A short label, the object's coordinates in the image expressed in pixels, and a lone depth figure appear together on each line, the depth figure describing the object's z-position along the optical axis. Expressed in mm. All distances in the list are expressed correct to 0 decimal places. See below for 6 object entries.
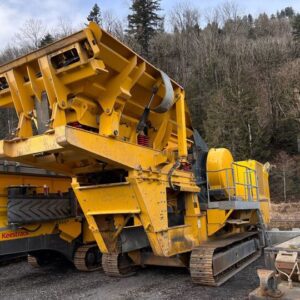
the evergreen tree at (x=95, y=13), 50712
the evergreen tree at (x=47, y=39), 43188
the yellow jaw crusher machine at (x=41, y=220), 7766
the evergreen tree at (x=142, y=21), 47625
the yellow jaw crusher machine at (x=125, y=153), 5516
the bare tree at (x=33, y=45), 45669
